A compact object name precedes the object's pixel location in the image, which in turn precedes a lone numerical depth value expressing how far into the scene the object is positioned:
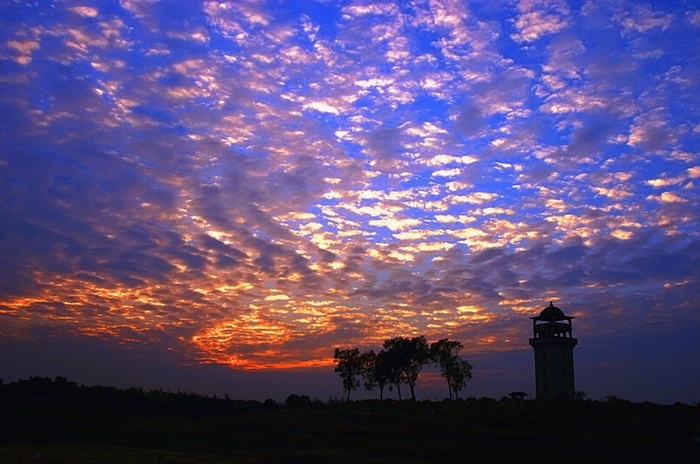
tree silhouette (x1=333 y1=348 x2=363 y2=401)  101.94
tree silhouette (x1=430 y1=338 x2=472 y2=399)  93.88
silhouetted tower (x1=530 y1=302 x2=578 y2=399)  76.25
